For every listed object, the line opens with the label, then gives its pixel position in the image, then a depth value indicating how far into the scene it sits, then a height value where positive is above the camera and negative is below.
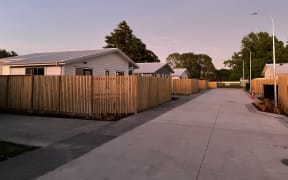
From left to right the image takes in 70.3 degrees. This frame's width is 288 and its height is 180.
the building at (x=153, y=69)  29.76 +2.64
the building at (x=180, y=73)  45.51 +3.11
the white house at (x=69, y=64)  13.85 +1.68
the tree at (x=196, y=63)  81.50 +9.47
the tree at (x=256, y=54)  54.78 +9.01
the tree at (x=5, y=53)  47.08 +8.36
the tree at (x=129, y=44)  49.40 +10.95
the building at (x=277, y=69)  35.63 +3.05
